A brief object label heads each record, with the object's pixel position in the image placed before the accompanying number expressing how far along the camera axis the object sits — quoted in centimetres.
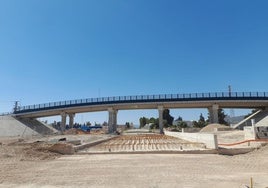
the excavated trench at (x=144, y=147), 1960
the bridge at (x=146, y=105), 4792
